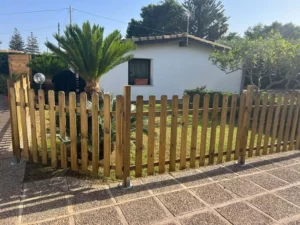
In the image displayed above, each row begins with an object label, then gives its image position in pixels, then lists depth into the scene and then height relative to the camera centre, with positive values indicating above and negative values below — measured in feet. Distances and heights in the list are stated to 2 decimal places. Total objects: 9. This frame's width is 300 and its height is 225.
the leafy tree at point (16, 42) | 151.79 +19.53
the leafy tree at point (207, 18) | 116.26 +29.44
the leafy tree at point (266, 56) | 29.07 +2.89
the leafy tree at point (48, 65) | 36.29 +0.96
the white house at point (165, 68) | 39.04 +1.24
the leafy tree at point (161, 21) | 110.73 +26.24
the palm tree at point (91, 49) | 25.09 +2.68
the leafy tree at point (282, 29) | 112.91 +25.07
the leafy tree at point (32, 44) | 150.92 +18.19
